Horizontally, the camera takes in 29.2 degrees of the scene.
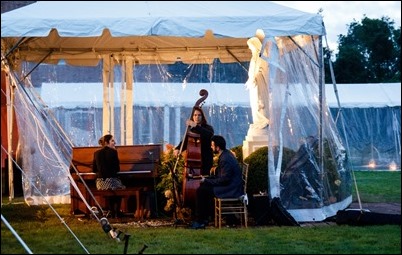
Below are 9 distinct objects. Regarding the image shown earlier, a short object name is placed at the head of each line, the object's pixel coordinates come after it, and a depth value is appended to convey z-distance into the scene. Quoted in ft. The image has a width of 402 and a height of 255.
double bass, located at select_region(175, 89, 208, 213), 32.89
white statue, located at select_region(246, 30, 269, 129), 37.29
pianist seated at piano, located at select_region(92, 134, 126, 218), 34.88
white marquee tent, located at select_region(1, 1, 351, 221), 31.27
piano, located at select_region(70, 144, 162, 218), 36.22
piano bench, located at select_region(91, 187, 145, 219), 34.81
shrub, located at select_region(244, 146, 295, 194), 35.09
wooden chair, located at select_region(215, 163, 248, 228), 31.83
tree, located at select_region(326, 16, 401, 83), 86.28
